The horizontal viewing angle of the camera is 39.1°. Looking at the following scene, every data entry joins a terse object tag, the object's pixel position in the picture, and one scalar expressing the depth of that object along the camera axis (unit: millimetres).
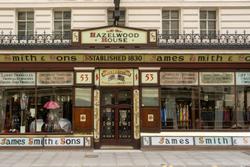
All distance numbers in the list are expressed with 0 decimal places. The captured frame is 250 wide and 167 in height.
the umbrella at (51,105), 16997
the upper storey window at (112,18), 18492
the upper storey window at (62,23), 18455
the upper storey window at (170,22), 18501
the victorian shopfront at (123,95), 16731
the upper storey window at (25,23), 18453
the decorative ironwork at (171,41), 16743
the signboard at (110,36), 16777
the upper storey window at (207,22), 18594
